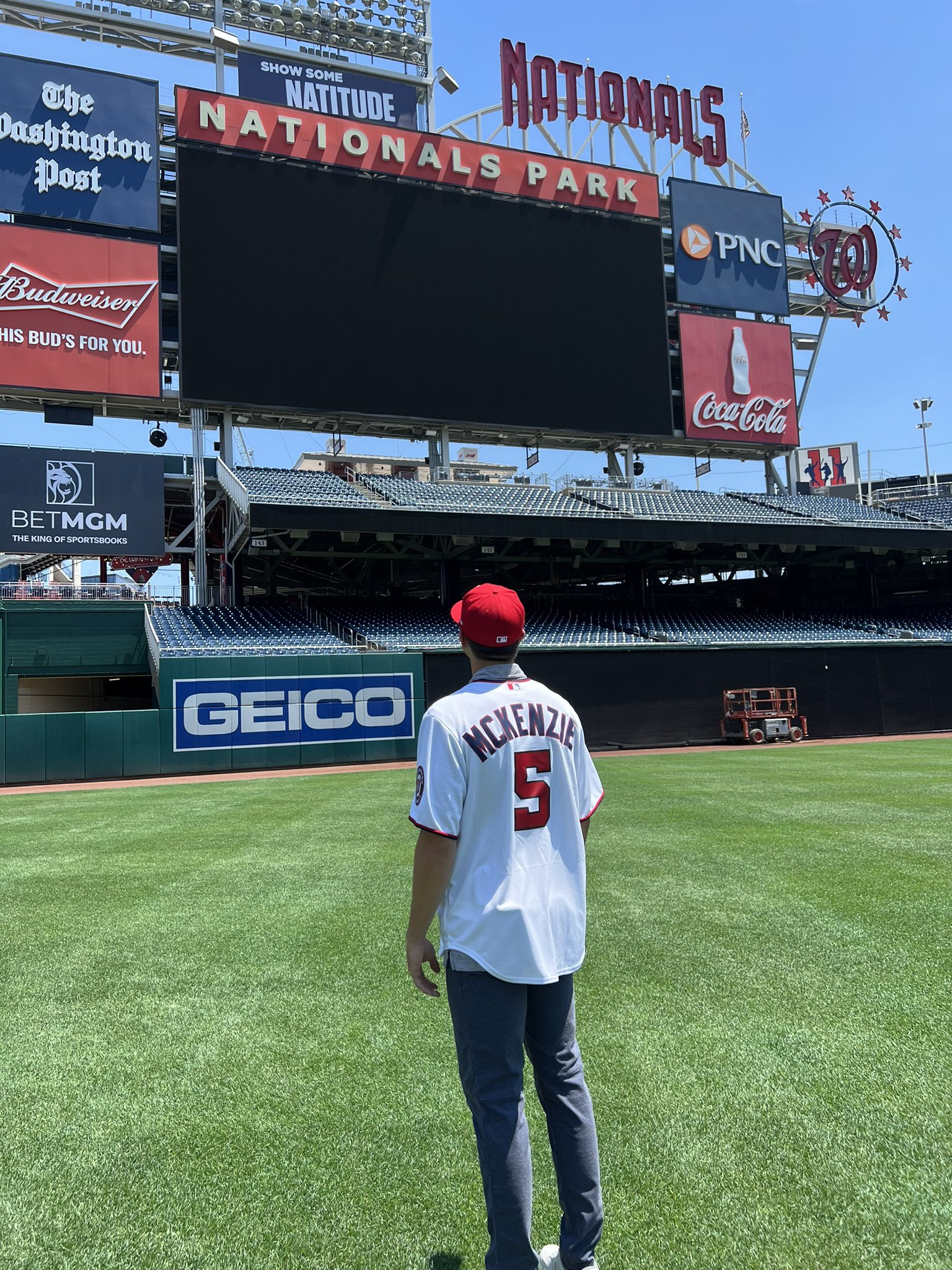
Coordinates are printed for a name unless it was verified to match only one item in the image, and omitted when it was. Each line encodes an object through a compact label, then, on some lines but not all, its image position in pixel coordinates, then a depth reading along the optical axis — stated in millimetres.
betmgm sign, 25391
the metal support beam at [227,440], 28234
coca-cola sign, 33344
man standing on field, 2418
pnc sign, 33969
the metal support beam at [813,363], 35750
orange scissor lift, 26406
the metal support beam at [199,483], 27641
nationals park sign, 27969
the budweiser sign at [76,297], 25547
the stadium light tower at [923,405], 71312
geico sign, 22297
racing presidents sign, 51312
